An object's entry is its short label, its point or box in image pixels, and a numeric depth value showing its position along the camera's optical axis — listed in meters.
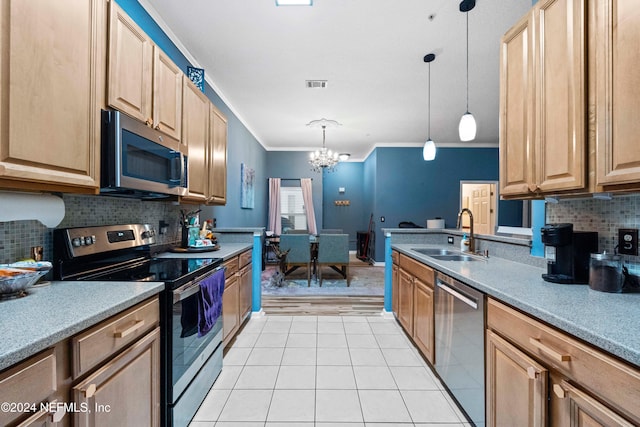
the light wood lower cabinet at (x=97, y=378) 0.71
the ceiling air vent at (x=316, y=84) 3.44
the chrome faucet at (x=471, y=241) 2.51
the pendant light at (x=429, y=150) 3.29
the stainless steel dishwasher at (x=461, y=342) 1.45
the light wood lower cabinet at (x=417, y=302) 2.08
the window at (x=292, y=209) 7.23
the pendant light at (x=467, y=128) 2.44
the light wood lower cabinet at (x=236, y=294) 2.30
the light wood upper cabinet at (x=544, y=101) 1.18
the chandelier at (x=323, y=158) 5.17
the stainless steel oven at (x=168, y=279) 1.35
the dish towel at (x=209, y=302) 1.64
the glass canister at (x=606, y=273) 1.17
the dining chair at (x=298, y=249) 4.56
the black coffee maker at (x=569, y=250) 1.35
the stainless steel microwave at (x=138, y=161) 1.35
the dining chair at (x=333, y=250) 4.57
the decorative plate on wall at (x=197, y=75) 2.66
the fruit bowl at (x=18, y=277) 1.00
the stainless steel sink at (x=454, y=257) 2.39
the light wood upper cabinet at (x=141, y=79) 1.39
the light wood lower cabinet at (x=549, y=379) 0.76
